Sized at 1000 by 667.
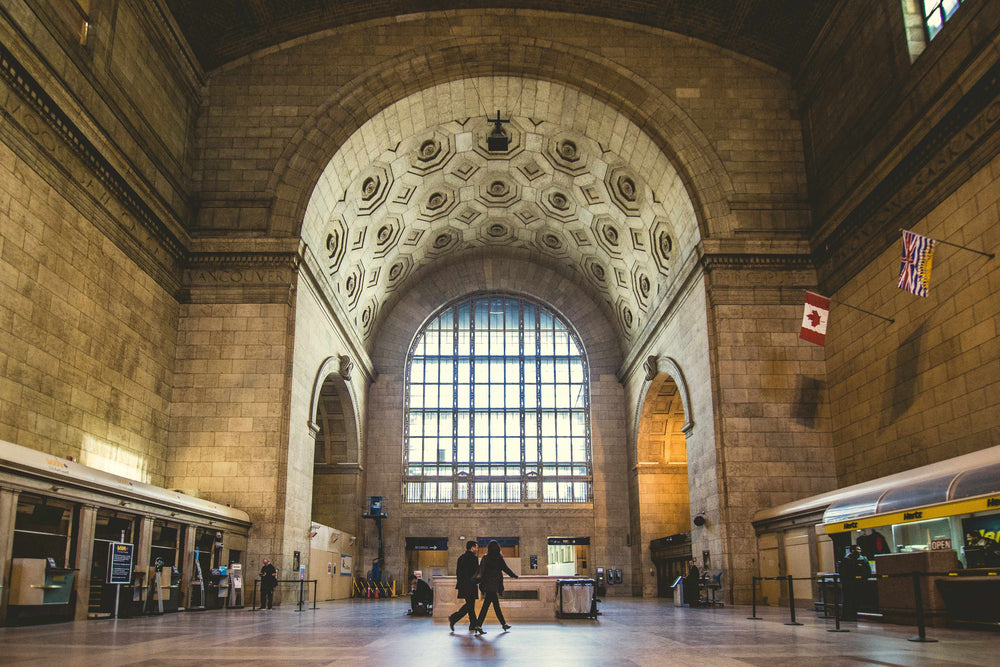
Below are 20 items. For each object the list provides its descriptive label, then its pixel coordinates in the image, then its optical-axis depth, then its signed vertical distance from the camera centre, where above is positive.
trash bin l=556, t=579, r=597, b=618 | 14.14 -1.19
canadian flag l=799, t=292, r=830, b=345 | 17.48 +4.39
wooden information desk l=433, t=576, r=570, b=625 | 14.05 -1.17
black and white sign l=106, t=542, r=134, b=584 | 13.02 -0.49
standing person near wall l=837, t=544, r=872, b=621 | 12.05 -0.71
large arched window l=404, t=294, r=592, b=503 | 32.59 +4.90
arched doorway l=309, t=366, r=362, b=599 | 28.42 +2.23
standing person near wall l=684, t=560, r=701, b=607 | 18.69 -1.32
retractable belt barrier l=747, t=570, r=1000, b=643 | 8.59 -0.73
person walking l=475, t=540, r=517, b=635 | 10.94 -0.63
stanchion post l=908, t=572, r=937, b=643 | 8.56 -0.94
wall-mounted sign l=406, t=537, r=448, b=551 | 31.64 -0.52
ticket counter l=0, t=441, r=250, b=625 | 10.82 -0.07
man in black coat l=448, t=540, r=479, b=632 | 10.88 -0.68
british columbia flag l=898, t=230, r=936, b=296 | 13.95 +4.45
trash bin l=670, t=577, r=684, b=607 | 18.92 -1.44
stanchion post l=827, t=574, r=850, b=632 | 10.15 -1.04
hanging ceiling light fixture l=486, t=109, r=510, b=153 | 24.22 +11.29
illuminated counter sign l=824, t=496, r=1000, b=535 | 10.84 +0.20
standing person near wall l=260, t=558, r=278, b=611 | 17.38 -1.10
